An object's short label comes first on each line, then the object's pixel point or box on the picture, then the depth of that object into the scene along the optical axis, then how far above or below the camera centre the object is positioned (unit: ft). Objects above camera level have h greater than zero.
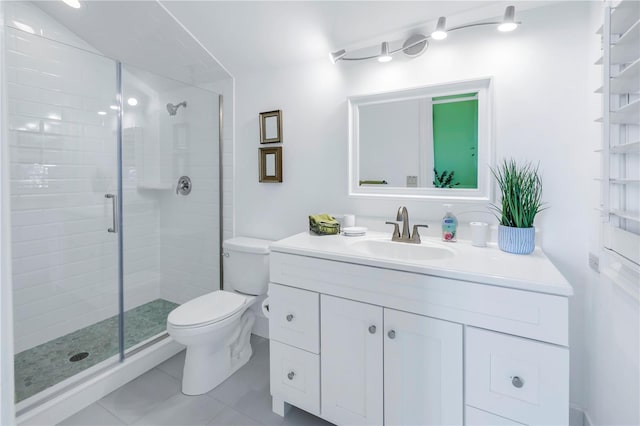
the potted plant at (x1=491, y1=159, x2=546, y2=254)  4.37 -0.04
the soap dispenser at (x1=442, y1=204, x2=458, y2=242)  5.11 -0.32
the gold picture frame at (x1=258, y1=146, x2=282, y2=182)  7.00 +1.02
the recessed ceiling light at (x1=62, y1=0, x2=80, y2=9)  6.43 +4.31
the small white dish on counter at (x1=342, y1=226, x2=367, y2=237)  5.62 -0.44
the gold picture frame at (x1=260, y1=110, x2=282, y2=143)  6.99 +1.87
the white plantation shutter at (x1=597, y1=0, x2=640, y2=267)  2.84 +0.79
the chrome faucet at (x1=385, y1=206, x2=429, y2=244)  5.19 -0.41
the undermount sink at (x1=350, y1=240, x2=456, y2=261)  4.91 -0.70
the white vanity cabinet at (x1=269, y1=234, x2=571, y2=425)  3.29 -1.72
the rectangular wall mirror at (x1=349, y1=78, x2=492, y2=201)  5.10 +1.16
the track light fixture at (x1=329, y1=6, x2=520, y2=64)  4.40 +2.79
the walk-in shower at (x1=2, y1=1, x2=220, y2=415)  6.21 +0.03
